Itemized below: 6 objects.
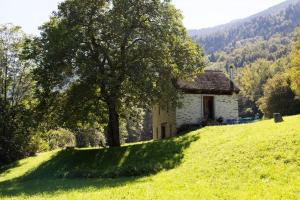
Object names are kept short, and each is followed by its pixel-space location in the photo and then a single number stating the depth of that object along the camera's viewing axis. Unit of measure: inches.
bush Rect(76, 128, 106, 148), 2909.0
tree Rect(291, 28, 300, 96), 2231.3
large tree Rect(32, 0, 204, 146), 1409.9
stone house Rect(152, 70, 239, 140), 1971.0
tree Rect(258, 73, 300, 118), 3024.1
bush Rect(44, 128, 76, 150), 2872.0
